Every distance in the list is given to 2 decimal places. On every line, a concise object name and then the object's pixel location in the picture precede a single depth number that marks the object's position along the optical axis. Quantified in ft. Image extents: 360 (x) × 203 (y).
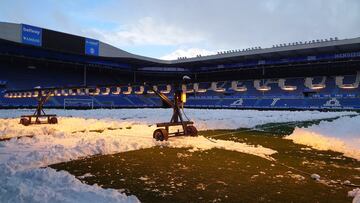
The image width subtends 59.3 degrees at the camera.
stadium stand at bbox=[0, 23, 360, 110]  141.79
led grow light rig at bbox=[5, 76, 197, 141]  38.21
